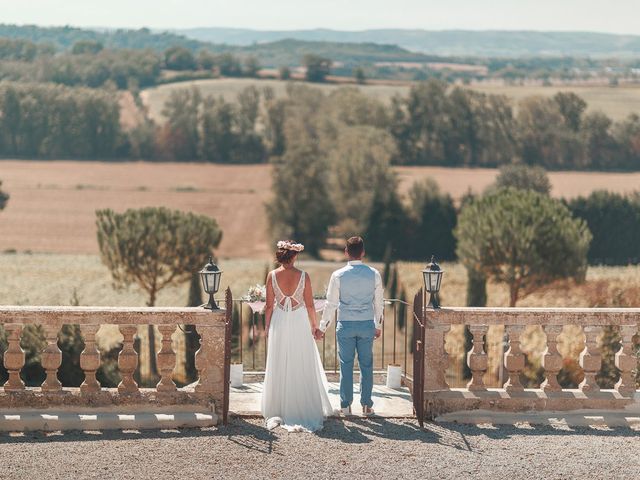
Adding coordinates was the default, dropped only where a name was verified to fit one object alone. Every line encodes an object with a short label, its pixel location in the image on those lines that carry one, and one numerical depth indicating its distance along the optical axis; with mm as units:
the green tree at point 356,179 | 85125
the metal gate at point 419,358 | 10906
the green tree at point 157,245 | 52500
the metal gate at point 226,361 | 10891
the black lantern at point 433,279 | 11000
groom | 11148
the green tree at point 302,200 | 86312
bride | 11148
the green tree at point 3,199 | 98438
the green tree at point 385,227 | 80562
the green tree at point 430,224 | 81500
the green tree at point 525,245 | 52688
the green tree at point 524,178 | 95875
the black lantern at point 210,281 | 10930
